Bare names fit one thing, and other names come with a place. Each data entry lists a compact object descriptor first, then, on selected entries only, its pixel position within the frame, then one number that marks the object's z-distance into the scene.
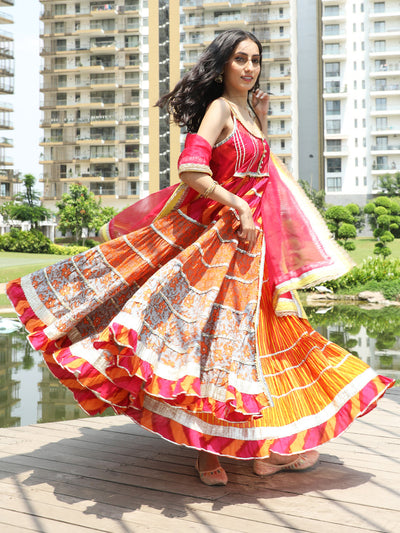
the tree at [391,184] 33.94
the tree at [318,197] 28.63
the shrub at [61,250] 21.58
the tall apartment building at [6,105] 35.66
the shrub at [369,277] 10.87
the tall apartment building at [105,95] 37.25
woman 1.78
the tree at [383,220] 15.55
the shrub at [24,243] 21.56
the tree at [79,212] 25.92
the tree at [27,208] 30.83
